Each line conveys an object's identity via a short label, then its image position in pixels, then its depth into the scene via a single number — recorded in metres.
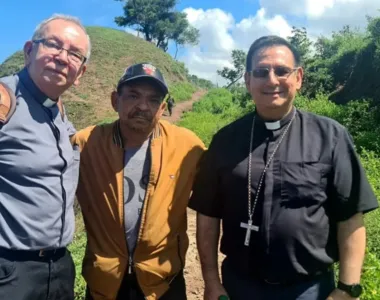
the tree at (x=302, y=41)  19.36
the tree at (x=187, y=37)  52.12
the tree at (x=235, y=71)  44.66
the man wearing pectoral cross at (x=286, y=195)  2.30
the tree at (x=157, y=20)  48.81
